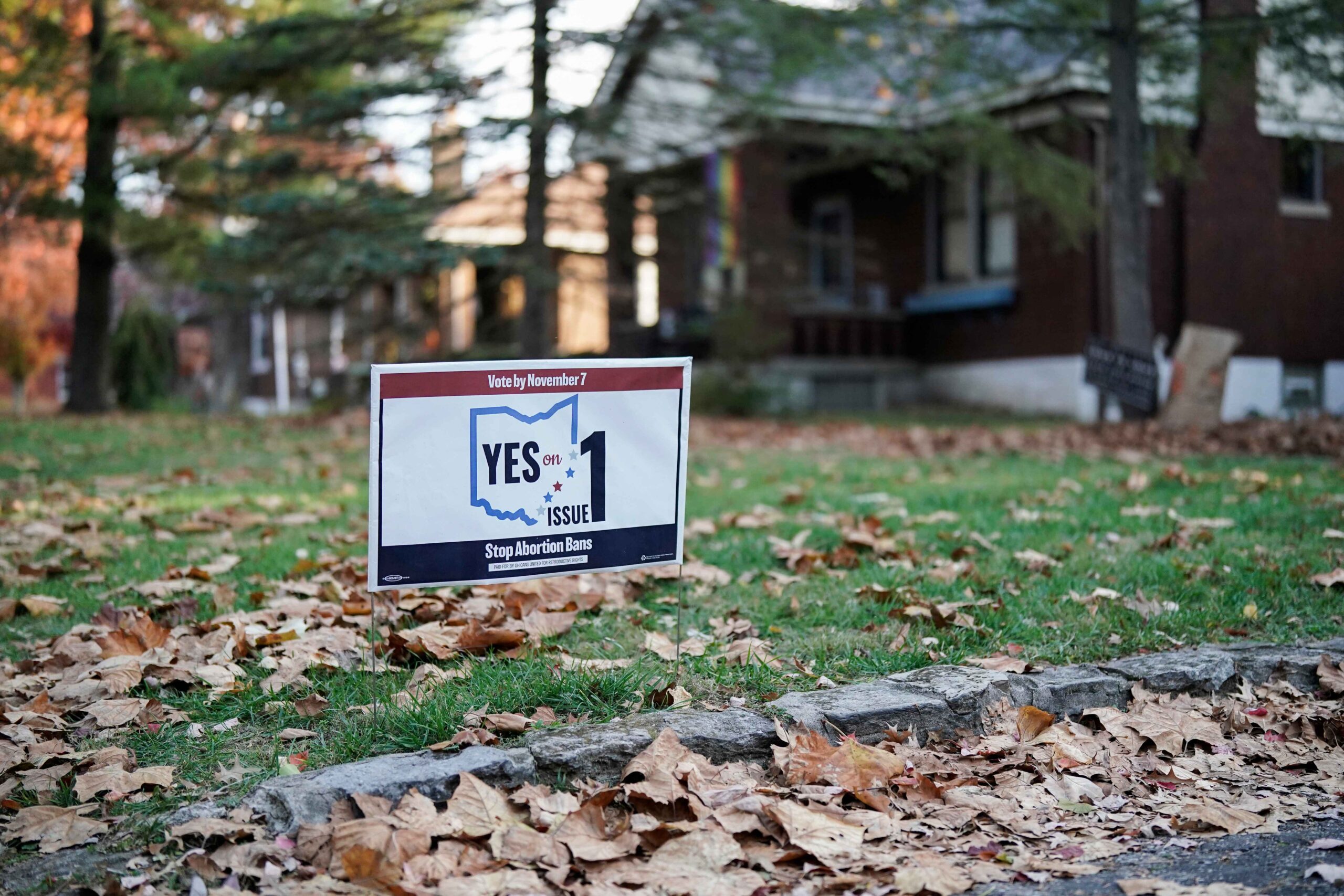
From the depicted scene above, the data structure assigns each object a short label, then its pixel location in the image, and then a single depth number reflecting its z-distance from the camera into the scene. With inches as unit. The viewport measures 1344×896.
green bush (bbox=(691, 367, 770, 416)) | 665.0
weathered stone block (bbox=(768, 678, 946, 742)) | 139.1
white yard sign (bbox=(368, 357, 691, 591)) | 136.9
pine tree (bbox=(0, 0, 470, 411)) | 530.9
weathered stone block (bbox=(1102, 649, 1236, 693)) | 157.2
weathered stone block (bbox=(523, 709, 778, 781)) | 127.4
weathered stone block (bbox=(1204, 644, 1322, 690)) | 163.0
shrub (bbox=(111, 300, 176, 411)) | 927.7
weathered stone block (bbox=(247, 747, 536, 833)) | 117.2
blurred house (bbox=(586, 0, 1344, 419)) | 646.5
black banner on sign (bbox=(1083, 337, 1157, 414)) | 460.4
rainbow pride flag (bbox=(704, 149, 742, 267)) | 629.3
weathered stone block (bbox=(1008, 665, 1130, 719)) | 151.3
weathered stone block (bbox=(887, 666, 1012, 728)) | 145.5
